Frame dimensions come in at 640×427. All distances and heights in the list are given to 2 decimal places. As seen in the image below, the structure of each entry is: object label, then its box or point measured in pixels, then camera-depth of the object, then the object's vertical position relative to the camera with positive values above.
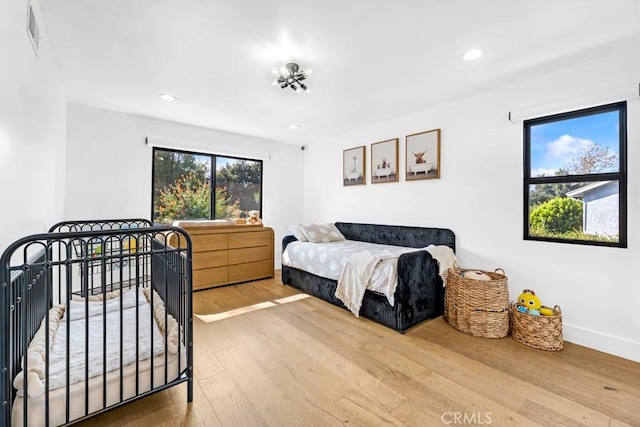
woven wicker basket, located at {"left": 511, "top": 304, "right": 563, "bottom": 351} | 2.20 -0.91
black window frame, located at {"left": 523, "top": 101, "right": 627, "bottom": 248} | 2.15 +0.33
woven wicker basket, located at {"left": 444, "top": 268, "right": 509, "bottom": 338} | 2.41 -0.80
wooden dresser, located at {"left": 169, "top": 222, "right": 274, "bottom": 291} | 3.71 -0.57
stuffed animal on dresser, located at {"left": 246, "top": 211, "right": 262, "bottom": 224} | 4.36 -0.08
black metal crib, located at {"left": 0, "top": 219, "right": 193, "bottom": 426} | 1.13 -0.70
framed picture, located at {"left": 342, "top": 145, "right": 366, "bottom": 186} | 4.23 +0.74
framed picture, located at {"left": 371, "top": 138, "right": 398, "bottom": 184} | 3.78 +0.73
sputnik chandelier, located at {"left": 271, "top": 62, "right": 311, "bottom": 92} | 2.36 +1.20
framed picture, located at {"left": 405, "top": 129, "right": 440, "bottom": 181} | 3.31 +0.72
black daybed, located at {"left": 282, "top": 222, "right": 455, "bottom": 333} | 2.53 -0.77
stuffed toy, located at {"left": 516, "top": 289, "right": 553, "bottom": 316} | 2.31 -0.76
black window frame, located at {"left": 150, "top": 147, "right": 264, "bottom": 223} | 3.85 +0.66
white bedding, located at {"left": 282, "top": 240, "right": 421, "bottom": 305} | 2.58 -0.52
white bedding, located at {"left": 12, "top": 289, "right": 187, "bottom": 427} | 1.20 -0.74
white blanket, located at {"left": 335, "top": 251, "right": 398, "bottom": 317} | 2.72 -0.63
